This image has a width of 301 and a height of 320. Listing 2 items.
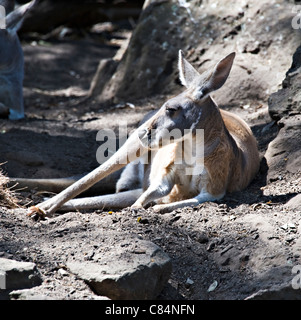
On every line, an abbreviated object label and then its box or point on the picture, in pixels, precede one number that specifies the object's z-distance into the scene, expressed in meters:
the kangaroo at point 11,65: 14.25
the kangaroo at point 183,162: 8.57
